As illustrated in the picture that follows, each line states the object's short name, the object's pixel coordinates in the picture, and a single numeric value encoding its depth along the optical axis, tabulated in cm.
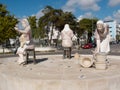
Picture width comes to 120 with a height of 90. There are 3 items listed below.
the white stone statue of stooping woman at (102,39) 391
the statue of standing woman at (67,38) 509
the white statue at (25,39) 406
